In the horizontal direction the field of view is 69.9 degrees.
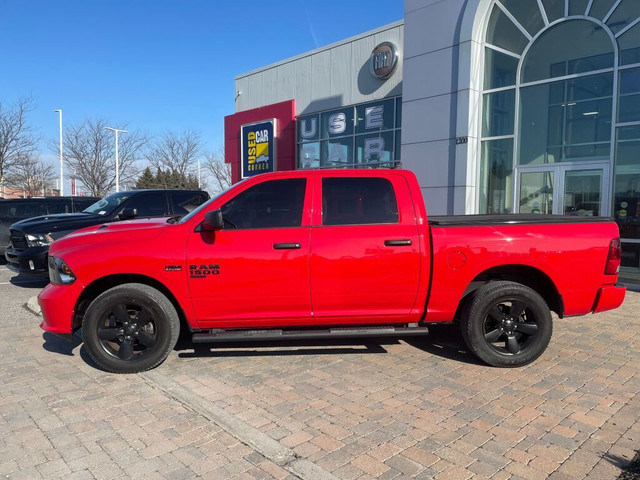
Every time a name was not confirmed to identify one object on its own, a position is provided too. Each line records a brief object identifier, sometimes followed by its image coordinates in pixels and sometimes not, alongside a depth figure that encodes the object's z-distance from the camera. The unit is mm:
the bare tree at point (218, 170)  51562
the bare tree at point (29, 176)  26966
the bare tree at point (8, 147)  25202
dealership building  9938
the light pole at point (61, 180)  31162
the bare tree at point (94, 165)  34406
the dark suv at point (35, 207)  11680
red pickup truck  4301
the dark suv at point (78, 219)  8234
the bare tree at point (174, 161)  44959
